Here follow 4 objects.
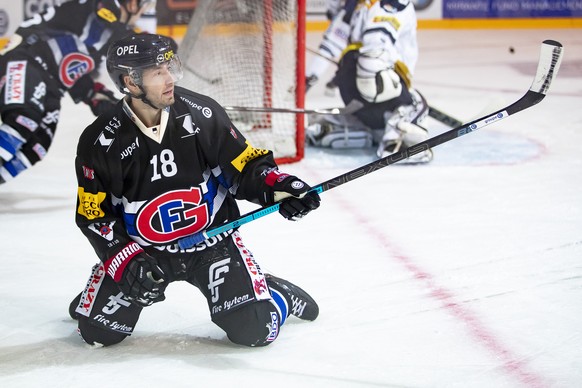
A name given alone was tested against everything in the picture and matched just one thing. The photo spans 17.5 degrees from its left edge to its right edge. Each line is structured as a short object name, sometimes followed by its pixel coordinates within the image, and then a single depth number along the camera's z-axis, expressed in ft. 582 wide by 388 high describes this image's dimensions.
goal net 29.41
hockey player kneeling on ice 15.55
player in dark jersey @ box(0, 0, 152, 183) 24.19
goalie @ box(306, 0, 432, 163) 27.96
